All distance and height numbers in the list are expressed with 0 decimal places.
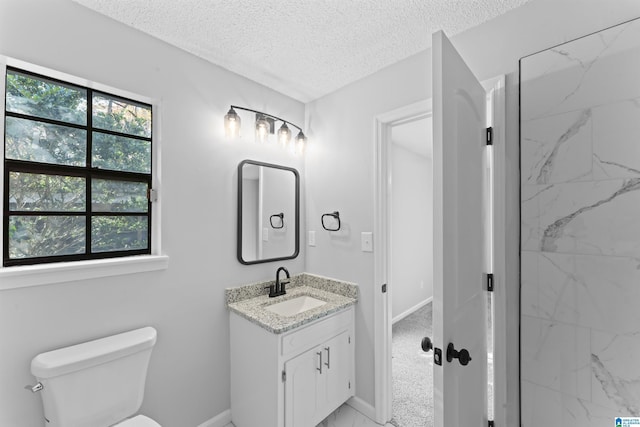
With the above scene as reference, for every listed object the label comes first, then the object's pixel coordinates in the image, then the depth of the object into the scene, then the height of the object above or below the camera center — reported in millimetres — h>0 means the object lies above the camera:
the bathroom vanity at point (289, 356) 1494 -860
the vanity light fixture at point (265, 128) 1721 +605
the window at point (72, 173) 1223 +210
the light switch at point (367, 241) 1882 -187
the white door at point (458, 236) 938 -86
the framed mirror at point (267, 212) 1905 +16
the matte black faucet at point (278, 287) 1946 -539
